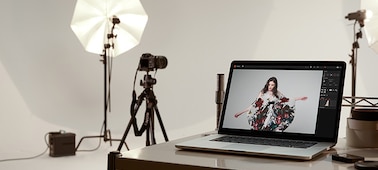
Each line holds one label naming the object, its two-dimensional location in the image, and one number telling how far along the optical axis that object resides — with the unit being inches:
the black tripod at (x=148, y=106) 108.3
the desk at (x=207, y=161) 33.4
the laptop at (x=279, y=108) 39.9
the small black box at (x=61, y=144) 137.9
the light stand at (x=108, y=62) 136.1
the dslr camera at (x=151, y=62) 107.0
